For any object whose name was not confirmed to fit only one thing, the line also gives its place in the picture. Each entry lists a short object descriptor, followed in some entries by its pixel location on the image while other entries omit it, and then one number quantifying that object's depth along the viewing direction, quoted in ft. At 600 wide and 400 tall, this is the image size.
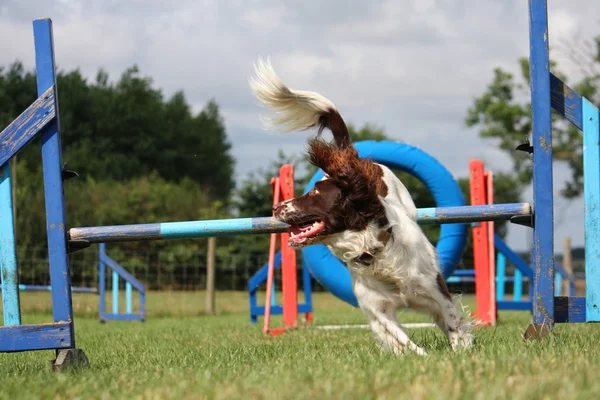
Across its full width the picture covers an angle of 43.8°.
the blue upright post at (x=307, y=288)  29.30
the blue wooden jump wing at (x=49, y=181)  11.91
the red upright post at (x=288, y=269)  23.59
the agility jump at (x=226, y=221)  12.15
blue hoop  21.63
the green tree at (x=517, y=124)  71.10
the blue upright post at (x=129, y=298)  39.79
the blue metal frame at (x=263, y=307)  28.84
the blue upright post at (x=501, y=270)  40.55
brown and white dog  12.77
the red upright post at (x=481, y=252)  24.34
